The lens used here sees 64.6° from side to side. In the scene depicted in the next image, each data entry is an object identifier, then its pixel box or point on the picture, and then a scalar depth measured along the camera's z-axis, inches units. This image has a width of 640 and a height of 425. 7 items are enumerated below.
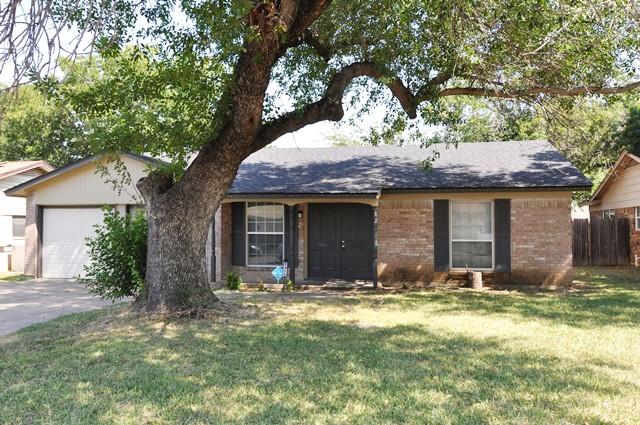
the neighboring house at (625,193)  713.0
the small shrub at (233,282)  510.3
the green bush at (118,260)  337.4
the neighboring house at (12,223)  720.3
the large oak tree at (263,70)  296.4
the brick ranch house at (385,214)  500.4
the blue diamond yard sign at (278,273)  504.4
